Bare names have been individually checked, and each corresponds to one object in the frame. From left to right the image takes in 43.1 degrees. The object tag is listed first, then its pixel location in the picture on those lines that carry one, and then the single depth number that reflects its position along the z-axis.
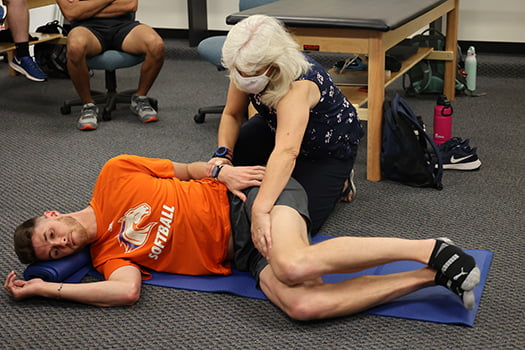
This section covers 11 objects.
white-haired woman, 1.99
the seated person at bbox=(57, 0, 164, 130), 3.84
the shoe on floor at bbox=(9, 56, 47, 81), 4.22
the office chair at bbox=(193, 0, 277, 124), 3.63
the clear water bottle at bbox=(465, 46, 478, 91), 4.23
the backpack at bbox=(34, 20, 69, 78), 4.71
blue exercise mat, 1.90
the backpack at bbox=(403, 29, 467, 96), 4.20
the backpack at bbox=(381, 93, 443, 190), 2.82
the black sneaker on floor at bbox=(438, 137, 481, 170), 3.03
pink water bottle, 3.22
